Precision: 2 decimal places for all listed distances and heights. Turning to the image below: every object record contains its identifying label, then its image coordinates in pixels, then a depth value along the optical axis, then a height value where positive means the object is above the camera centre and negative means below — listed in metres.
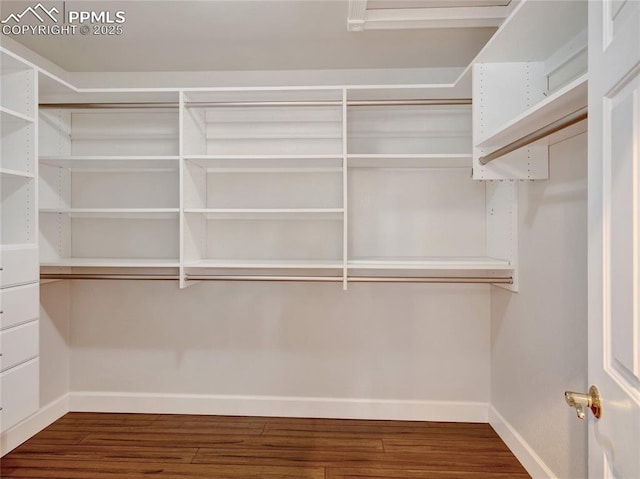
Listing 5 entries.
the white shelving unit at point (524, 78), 1.54 +0.74
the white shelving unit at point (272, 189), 2.64 +0.30
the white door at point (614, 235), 0.69 +0.00
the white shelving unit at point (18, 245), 1.87 -0.05
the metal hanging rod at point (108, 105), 2.40 +0.76
